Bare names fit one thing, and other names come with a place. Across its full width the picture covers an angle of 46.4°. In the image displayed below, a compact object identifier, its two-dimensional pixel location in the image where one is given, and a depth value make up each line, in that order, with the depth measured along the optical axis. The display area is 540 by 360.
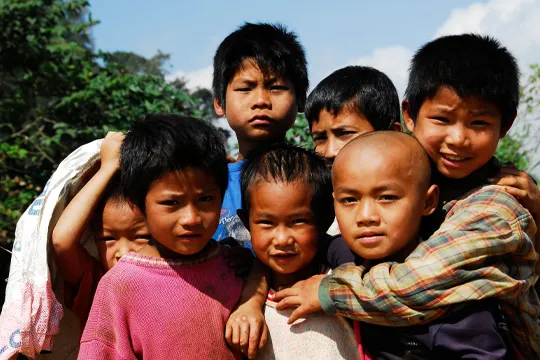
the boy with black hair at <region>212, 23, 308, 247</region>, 2.96
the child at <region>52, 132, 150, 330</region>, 2.38
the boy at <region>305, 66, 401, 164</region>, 2.96
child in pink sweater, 2.05
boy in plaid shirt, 1.89
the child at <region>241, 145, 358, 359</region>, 2.15
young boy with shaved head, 1.90
